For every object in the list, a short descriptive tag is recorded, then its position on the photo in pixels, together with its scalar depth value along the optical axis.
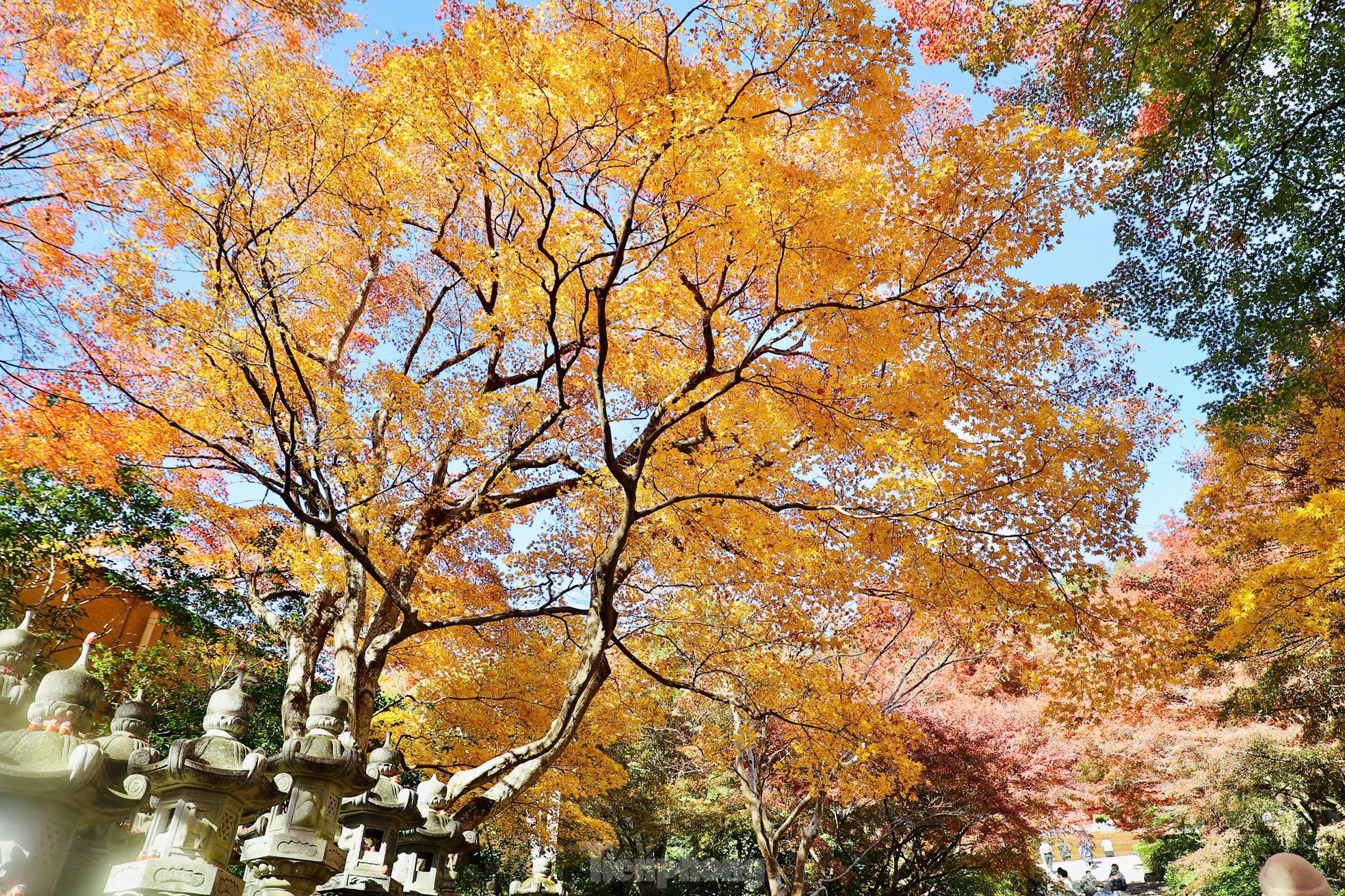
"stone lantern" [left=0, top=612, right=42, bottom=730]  3.23
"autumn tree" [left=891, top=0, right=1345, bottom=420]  7.40
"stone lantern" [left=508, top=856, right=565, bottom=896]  8.24
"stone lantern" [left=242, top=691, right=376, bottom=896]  4.29
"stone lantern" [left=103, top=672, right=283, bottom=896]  3.75
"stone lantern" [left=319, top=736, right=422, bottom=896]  5.16
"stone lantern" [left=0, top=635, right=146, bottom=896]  2.95
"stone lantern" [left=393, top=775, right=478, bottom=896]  5.62
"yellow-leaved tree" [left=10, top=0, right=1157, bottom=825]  7.01
